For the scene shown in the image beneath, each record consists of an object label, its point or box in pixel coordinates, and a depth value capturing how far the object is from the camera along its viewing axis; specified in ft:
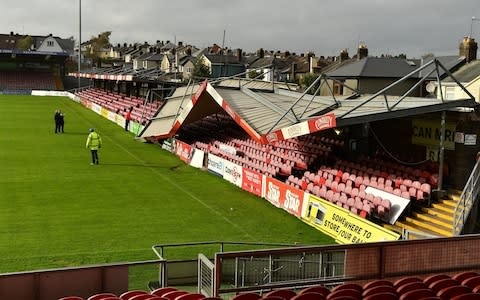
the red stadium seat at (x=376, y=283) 23.90
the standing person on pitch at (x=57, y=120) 116.06
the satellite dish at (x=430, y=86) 68.98
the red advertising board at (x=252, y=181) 67.43
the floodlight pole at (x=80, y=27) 223.20
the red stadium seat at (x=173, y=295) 24.02
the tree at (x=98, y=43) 442.71
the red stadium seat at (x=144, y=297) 22.53
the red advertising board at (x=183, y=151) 90.78
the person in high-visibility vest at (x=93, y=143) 80.43
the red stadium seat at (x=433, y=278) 25.32
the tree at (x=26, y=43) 373.01
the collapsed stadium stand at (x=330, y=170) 52.90
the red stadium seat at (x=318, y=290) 23.04
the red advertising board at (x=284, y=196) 58.08
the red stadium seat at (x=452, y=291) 23.63
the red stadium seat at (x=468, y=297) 22.45
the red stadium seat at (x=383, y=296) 22.18
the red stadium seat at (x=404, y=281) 24.78
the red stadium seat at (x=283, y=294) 23.05
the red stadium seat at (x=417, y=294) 22.61
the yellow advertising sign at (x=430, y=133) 56.32
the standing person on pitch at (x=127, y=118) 128.77
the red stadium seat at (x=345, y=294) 22.43
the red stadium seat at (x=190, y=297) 22.19
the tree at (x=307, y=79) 233.27
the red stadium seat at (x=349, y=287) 23.58
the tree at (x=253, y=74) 238.27
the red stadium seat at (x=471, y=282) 25.59
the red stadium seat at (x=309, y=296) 22.27
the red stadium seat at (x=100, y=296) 22.08
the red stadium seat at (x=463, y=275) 26.40
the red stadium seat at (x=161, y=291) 24.80
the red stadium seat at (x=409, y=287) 23.53
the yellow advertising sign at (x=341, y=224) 45.82
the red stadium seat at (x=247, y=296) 21.95
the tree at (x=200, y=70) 251.09
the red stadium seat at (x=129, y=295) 23.27
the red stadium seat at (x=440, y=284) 24.48
